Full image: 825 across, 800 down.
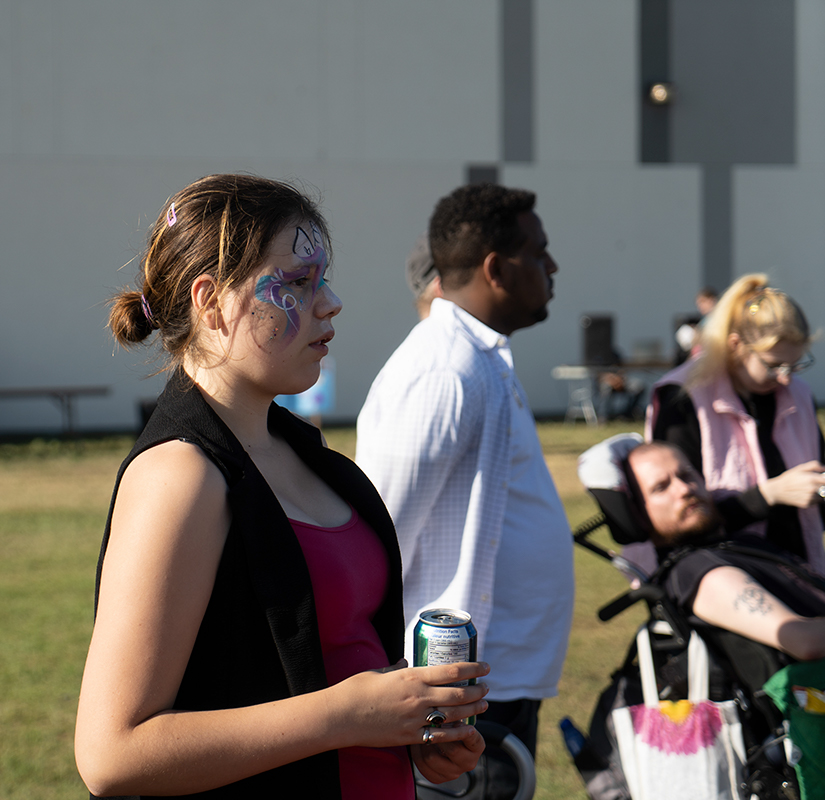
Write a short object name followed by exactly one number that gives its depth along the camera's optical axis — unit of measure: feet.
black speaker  54.19
